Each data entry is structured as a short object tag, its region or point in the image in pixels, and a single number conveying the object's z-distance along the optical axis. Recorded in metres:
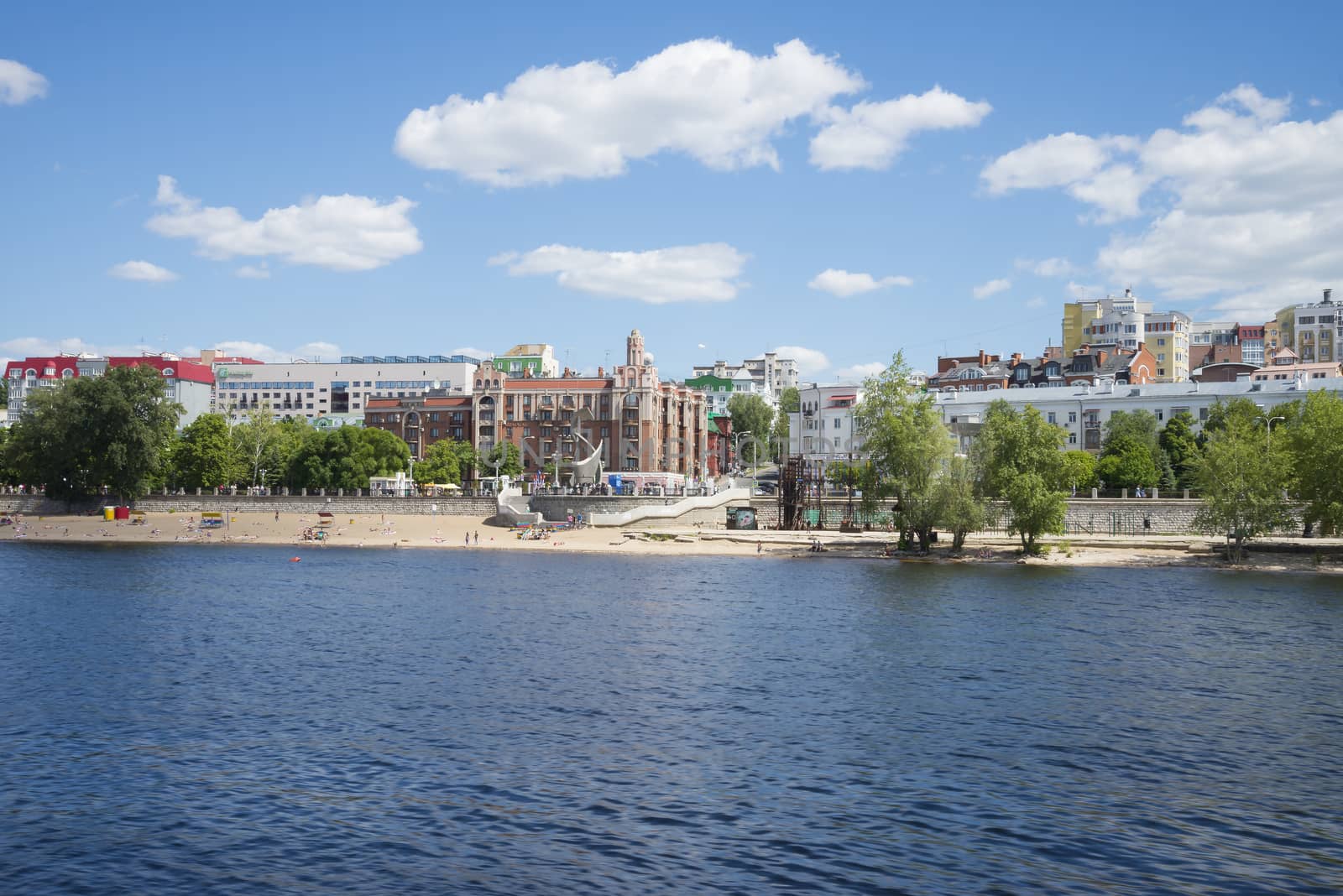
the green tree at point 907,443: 88.19
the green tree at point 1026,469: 84.12
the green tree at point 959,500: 86.00
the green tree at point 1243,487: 82.44
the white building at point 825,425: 155.00
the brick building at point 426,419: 182.12
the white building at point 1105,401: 132.88
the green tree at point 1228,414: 112.29
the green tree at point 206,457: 140.25
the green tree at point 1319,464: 81.44
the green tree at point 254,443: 147.12
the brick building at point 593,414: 173.00
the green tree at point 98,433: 121.00
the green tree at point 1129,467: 117.31
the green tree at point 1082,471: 106.56
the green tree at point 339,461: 139.12
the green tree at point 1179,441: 119.69
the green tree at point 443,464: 153.62
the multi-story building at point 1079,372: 167.50
